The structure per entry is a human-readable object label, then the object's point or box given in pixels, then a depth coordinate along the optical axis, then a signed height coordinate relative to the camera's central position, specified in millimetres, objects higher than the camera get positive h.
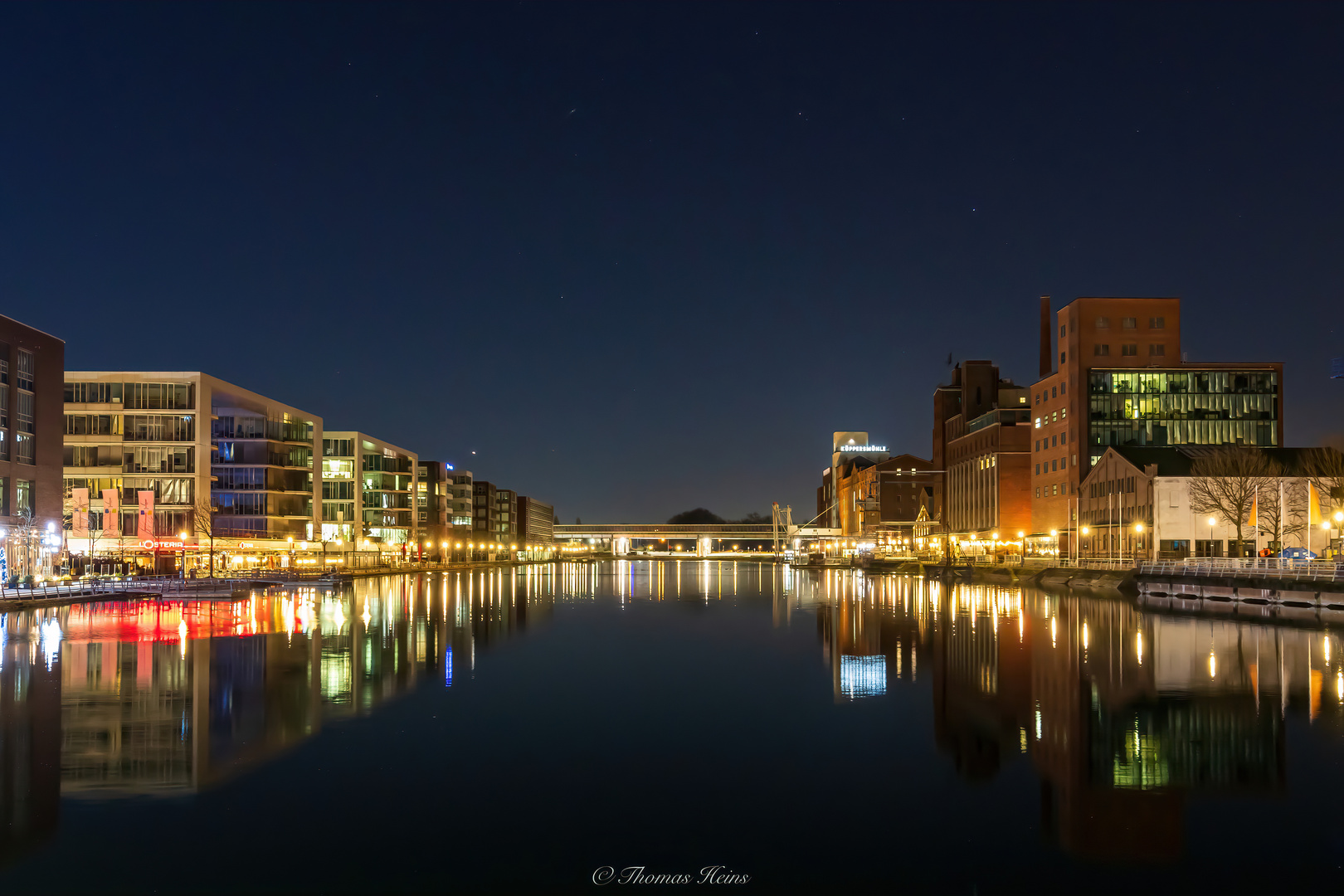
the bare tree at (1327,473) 74188 +2043
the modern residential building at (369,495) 137125 +1619
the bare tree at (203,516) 88562 -779
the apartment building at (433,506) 169750 -66
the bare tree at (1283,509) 82250 -774
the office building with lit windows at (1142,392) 109938 +11746
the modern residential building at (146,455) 92625 +4797
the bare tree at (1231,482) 80812 +1406
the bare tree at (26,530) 69438 -1439
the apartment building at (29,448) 69750 +4347
